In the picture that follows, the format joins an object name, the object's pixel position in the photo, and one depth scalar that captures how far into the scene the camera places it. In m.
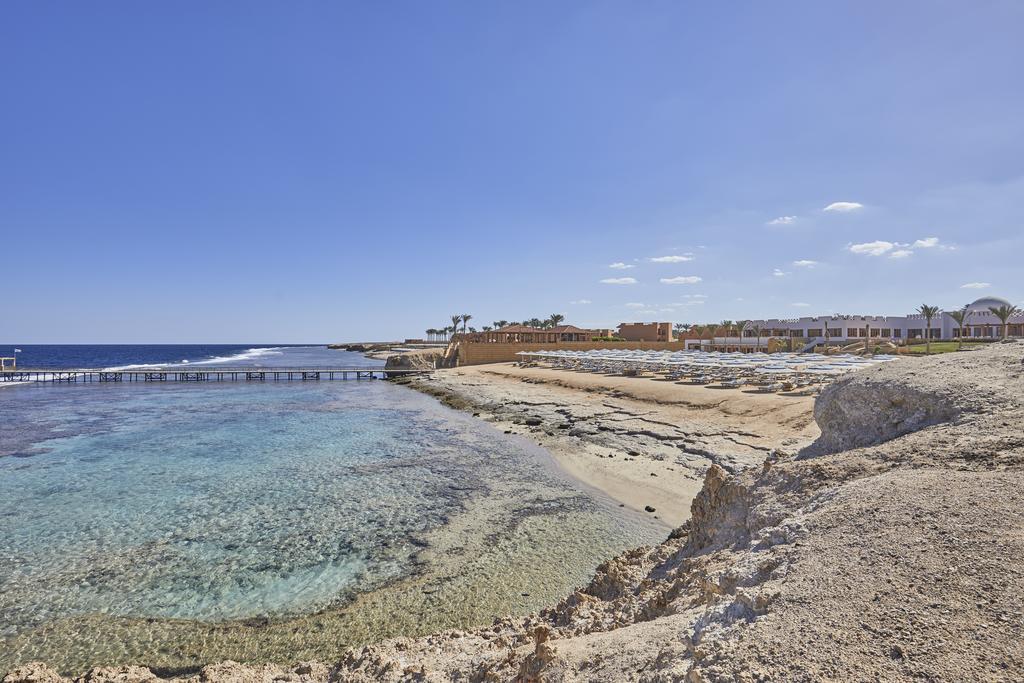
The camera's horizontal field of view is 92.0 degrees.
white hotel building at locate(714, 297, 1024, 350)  62.19
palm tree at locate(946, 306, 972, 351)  52.67
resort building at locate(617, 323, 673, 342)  68.75
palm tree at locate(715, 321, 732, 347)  76.50
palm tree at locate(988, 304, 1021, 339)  47.00
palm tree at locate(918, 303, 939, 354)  55.38
